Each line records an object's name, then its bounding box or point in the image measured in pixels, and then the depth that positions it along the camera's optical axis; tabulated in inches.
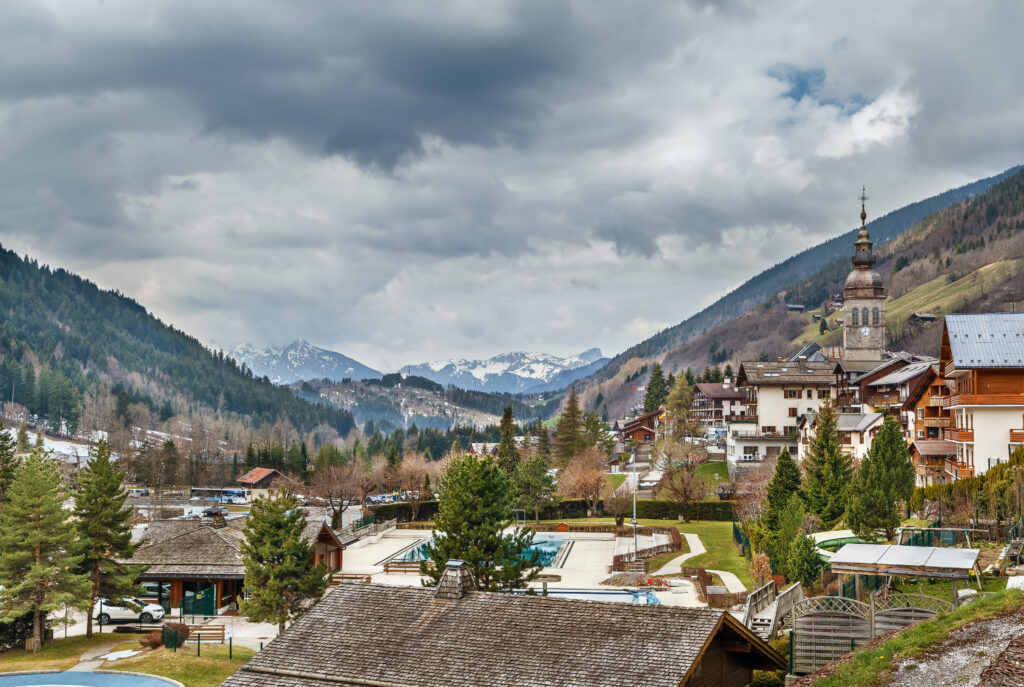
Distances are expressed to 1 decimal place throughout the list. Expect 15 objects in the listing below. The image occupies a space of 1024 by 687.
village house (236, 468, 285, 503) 5196.9
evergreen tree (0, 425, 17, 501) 2281.0
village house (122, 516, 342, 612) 1796.3
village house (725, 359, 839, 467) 3612.2
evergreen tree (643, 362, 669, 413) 6008.9
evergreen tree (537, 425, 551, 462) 4586.6
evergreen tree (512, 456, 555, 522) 3137.3
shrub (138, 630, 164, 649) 1486.2
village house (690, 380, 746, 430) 5231.3
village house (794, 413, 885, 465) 2655.0
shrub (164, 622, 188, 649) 1467.6
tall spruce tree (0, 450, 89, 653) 1476.4
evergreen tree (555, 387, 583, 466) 4178.2
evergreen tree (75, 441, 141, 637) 1585.9
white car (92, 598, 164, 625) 1626.4
